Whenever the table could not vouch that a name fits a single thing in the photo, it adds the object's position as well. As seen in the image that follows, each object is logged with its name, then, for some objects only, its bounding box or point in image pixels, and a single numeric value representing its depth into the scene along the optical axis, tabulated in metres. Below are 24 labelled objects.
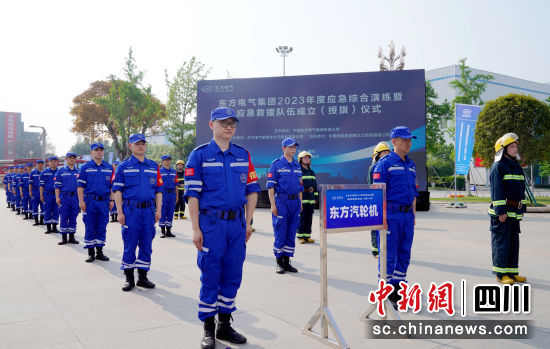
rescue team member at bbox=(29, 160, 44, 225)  13.12
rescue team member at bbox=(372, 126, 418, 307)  4.37
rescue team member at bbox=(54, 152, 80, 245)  8.84
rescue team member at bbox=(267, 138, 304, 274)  6.20
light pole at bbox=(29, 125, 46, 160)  29.23
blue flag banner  18.03
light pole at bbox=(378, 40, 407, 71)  27.38
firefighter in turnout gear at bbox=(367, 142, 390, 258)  7.21
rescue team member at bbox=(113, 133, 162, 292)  5.20
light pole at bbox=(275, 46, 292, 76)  33.66
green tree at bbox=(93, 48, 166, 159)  33.91
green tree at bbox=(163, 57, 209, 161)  34.97
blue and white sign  3.38
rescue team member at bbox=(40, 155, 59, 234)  10.92
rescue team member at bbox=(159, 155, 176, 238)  10.08
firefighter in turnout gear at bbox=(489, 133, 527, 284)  5.15
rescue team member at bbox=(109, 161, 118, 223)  13.27
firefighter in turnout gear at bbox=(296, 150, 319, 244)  8.88
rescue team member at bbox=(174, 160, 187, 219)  13.26
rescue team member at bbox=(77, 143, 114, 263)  6.93
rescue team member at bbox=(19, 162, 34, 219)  15.25
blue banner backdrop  16.75
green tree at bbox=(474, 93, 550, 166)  17.72
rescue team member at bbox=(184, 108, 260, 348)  3.33
